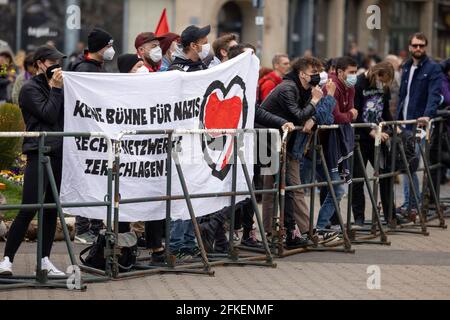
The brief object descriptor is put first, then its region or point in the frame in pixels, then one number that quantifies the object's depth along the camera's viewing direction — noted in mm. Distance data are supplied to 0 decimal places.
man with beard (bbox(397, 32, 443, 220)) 16234
